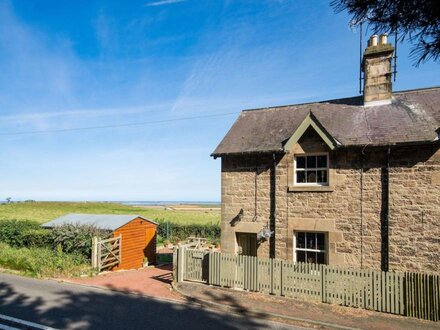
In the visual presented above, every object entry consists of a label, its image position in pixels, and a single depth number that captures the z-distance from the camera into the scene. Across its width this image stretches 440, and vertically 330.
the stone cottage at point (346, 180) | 12.84
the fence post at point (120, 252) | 19.97
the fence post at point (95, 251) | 18.28
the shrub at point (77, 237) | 18.89
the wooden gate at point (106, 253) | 18.39
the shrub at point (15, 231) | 23.78
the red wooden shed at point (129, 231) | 20.33
